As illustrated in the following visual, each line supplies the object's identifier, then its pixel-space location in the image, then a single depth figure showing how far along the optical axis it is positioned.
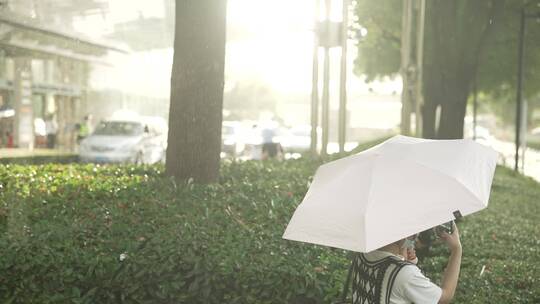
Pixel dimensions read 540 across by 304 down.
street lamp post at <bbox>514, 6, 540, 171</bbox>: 21.39
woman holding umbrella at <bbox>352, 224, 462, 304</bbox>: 3.33
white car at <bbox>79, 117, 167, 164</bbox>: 23.66
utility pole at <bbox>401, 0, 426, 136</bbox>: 12.30
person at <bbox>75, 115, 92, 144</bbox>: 29.22
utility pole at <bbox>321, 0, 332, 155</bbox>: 13.84
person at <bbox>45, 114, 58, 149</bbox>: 29.80
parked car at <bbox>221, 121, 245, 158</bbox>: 31.75
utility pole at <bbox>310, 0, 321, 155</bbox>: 14.72
